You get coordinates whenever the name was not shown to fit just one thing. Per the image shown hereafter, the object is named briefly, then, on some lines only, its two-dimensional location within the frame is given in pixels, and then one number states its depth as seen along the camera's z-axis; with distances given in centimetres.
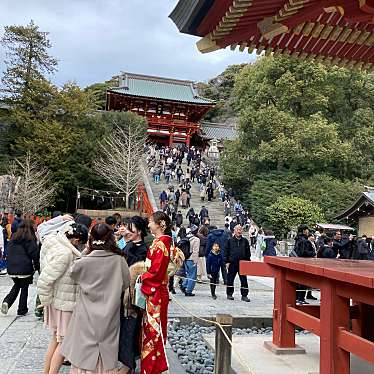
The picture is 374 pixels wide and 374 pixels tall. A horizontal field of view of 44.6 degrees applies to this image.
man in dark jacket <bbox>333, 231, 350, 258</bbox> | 1320
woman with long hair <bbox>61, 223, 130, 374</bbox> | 378
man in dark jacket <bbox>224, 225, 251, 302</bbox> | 1003
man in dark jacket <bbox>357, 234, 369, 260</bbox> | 1303
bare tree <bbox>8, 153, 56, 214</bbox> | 2434
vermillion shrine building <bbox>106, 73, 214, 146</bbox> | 4194
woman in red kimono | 402
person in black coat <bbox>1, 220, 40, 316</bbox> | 684
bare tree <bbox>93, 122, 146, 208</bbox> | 2695
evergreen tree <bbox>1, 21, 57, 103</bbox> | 2922
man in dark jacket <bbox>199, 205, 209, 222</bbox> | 2256
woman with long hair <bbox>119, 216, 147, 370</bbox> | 393
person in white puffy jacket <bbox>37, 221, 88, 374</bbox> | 428
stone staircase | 2482
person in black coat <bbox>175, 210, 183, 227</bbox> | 2155
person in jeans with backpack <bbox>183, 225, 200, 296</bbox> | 1017
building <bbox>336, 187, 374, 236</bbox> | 2272
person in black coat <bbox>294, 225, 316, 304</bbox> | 1046
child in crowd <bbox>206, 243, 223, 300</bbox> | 1051
